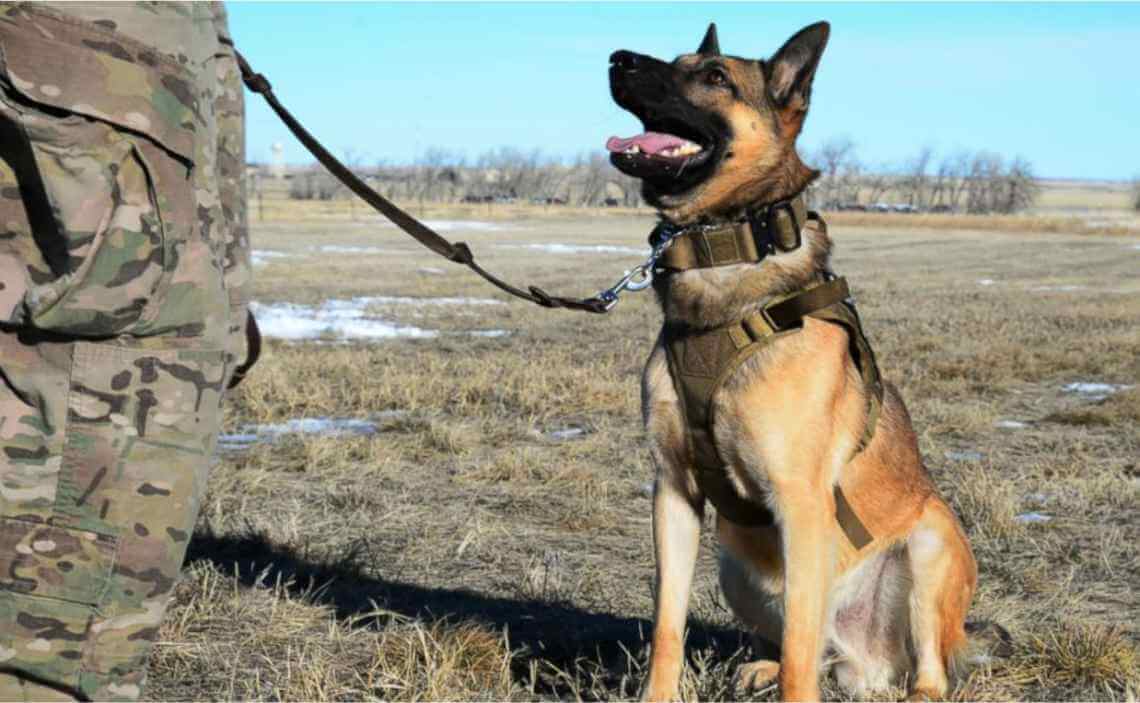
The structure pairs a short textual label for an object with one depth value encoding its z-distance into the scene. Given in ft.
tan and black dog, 11.19
